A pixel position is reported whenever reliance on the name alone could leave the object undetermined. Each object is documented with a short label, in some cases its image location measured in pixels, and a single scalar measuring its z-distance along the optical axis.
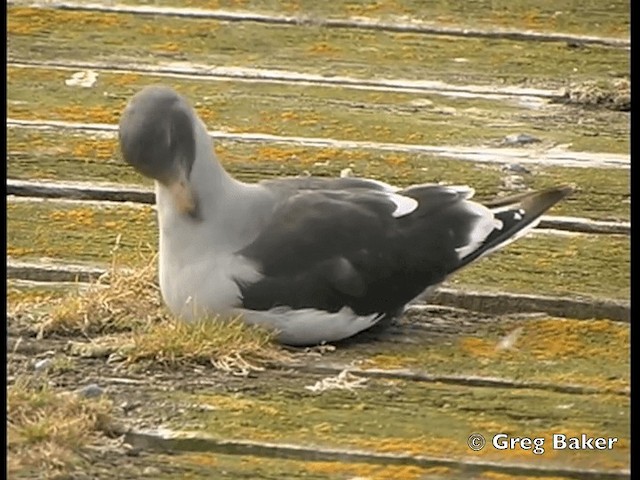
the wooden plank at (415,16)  10.28
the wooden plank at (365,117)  8.80
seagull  6.93
